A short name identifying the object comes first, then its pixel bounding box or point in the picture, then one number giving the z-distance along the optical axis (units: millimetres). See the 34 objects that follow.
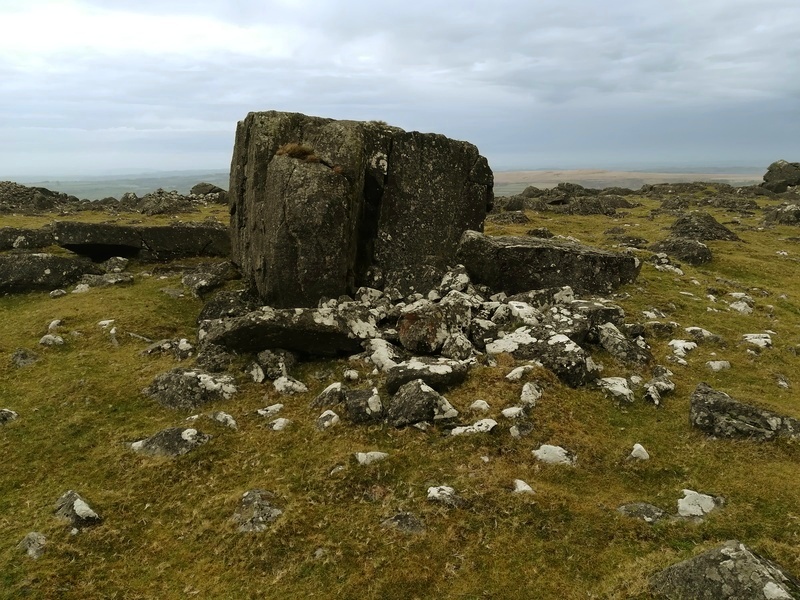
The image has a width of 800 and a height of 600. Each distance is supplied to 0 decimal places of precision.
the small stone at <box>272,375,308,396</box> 11609
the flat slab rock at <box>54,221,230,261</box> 22172
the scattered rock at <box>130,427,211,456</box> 9531
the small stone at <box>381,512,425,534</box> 7496
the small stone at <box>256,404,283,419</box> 10727
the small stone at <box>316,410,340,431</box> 10055
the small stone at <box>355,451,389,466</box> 8953
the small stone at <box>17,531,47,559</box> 7161
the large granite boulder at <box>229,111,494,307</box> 15078
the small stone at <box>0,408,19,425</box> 10656
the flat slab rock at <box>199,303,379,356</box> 12281
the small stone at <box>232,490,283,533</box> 7660
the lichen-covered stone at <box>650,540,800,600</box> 5582
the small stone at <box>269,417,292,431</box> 10164
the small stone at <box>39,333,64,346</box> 14633
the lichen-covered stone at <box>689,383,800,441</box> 9367
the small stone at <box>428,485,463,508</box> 7918
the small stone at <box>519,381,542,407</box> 10359
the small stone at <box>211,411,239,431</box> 10289
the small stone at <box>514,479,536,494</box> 8102
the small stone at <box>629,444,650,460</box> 9041
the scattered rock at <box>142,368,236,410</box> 11266
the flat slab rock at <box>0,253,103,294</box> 19750
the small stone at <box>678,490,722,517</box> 7602
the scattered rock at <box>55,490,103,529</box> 7777
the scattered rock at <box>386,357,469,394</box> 10930
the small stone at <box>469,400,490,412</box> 10234
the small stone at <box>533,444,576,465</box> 8953
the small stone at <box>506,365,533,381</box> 11180
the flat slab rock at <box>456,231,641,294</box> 17000
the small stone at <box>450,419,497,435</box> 9594
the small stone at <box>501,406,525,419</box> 9953
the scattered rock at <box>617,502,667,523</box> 7527
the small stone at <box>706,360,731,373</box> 12763
